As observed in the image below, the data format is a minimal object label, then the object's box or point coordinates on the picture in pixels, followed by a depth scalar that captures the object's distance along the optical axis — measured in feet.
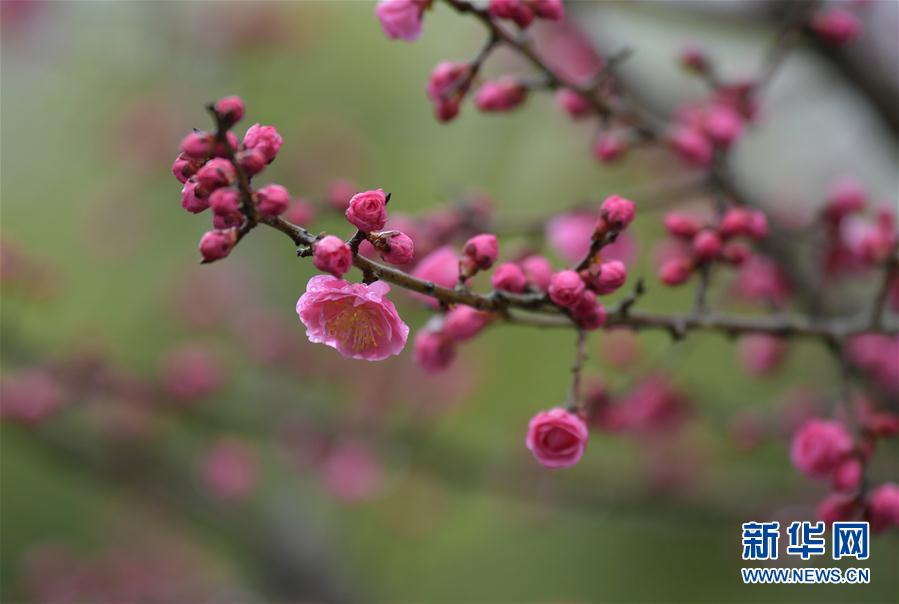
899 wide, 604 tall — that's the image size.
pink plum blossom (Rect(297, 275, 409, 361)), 3.81
